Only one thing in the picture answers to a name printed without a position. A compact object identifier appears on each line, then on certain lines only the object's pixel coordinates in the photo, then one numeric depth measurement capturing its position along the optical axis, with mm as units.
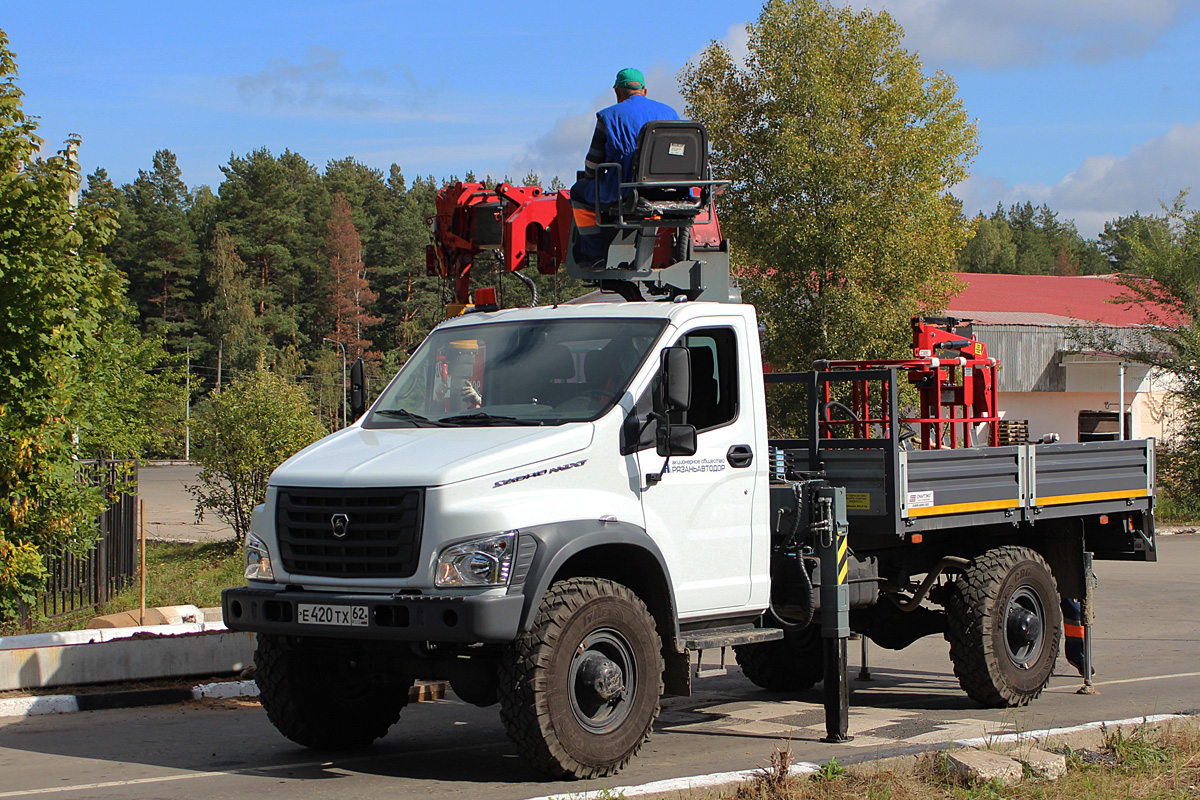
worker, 8672
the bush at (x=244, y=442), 20406
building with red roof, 32156
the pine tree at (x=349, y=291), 87750
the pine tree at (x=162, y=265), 83750
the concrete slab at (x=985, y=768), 6293
